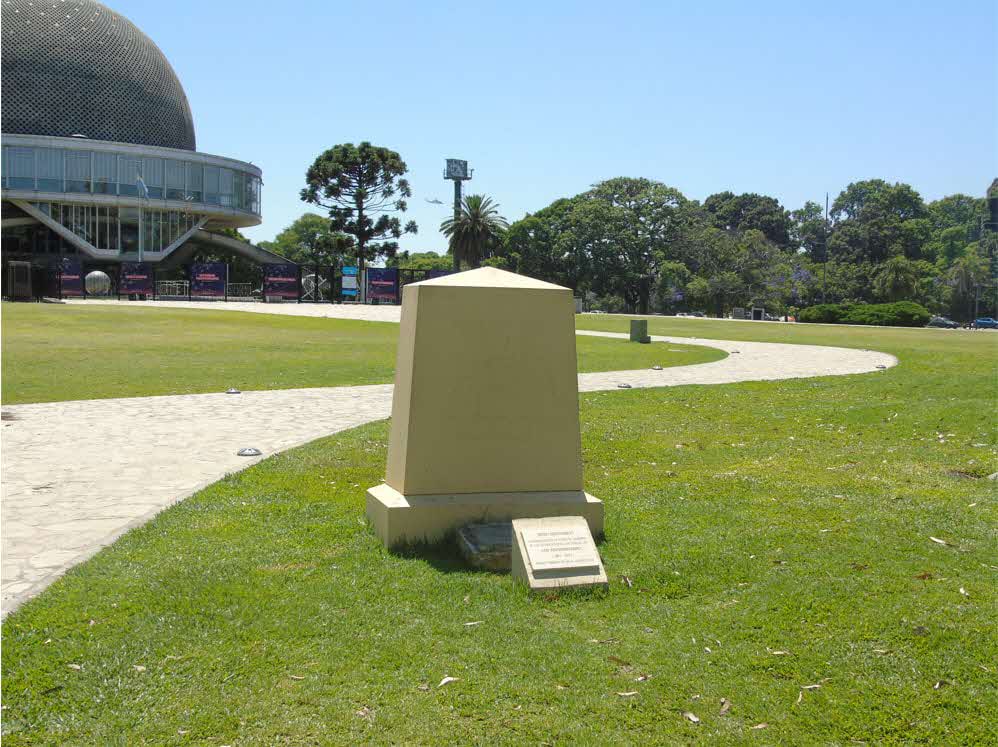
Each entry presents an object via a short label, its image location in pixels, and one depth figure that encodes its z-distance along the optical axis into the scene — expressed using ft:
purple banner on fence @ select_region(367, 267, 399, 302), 201.05
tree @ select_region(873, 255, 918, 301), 228.22
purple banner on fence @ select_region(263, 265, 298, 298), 192.13
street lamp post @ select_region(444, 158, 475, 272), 281.95
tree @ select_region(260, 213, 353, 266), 249.75
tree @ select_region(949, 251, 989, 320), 223.10
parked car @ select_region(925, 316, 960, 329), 199.21
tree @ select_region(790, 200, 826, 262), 329.72
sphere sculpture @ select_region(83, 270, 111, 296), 175.94
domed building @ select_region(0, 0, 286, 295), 219.61
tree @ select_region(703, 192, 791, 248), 333.83
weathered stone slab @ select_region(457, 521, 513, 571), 17.17
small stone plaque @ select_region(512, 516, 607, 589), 16.03
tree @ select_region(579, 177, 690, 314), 247.70
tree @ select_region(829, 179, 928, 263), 267.39
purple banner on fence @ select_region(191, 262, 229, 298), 185.57
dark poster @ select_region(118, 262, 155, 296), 177.68
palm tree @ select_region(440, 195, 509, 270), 258.98
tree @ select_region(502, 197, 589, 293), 251.60
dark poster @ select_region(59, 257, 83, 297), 169.37
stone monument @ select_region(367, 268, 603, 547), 18.38
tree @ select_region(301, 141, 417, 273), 241.14
